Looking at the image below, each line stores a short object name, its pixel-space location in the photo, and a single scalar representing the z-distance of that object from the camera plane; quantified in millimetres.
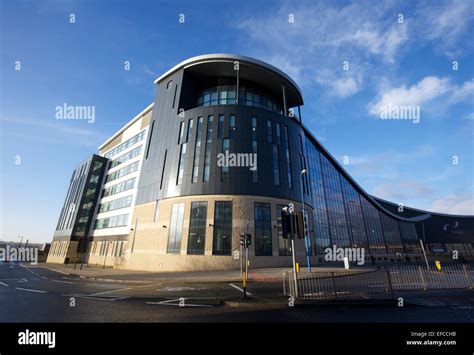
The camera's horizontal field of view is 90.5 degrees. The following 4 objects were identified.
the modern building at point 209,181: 29172
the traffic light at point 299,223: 11642
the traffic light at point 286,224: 11648
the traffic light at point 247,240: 15751
